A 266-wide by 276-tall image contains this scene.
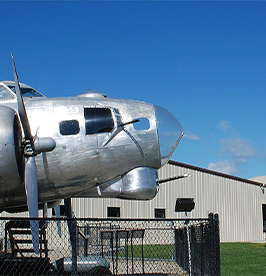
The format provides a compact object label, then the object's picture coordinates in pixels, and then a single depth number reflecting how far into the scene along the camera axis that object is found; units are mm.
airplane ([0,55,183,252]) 7852
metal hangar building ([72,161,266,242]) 30094
